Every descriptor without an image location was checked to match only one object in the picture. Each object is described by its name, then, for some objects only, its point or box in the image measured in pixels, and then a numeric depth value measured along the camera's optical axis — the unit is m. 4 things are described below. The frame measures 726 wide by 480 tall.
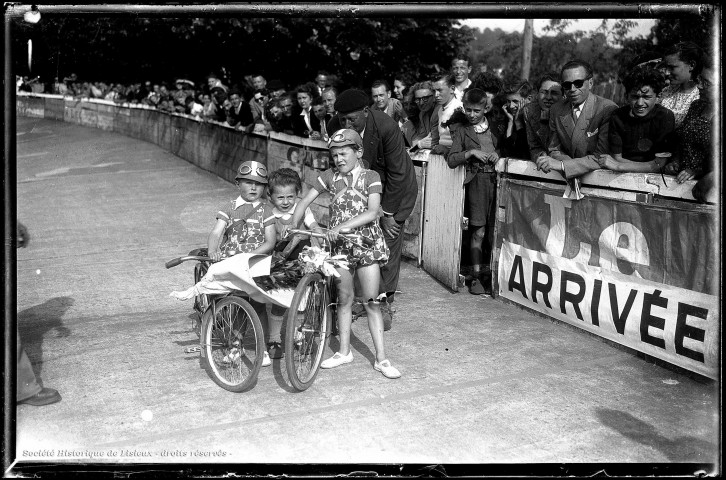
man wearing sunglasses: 6.44
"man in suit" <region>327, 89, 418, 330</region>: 6.75
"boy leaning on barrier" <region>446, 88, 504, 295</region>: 7.55
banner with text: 5.24
